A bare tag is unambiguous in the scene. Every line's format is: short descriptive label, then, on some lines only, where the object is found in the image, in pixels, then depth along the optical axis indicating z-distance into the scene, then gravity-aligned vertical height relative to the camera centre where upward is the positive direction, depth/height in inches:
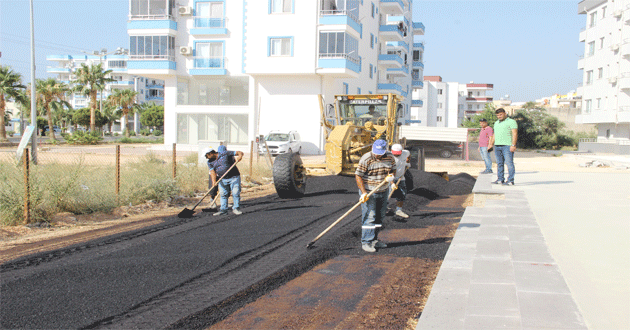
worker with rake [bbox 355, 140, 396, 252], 281.6 -28.9
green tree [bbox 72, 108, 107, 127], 2940.5 +51.7
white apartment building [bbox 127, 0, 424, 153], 1362.0 +188.0
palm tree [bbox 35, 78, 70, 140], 2018.9 +136.2
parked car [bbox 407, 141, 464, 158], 1328.7 -33.0
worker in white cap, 336.4 -29.2
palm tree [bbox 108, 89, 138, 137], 2418.3 +129.7
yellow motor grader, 482.9 -2.0
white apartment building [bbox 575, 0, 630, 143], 1807.3 +255.8
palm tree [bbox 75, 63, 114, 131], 2084.2 +188.5
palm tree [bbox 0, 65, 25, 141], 1659.7 +122.8
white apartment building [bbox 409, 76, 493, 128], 3634.4 +267.9
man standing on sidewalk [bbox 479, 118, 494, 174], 614.8 -7.0
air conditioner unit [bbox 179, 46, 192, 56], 1466.5 +219.7
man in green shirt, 471.5 -3.2
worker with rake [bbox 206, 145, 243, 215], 405.4 -34.9
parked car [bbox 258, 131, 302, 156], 1197.1 -26.3
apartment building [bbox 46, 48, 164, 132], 4175.7 +411.1
